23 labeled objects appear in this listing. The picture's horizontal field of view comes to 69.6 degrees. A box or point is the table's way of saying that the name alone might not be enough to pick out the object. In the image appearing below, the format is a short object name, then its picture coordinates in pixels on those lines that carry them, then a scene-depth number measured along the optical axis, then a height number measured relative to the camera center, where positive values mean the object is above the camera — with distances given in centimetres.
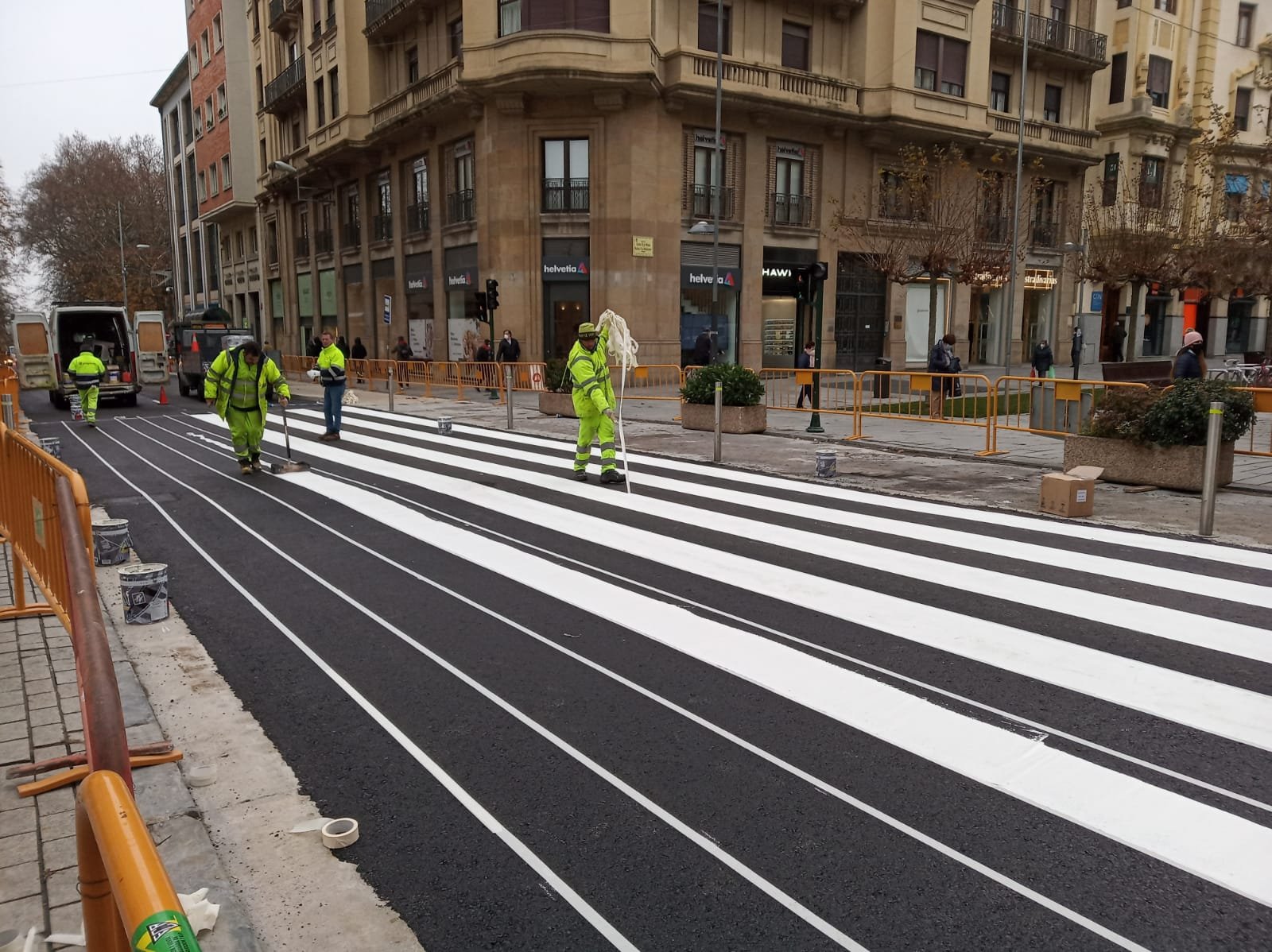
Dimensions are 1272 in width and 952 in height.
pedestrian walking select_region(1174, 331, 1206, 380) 1302 -15
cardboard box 897 -140
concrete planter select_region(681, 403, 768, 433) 1648 -125
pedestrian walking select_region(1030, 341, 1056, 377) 2636 -27
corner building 2859 +691
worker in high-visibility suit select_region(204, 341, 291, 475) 1162 -59
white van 2533 +8
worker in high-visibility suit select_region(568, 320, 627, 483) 1067 -52
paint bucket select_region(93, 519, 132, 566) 723 -153
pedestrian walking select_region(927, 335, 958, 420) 1987 -15
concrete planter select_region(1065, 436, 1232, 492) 1016 -128
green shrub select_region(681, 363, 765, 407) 1636 -64
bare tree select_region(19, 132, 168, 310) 6625 +926
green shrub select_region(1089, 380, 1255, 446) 995 -71
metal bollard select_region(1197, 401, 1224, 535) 802 -104
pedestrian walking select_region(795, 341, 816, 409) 1859 -39
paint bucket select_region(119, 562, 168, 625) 578 -155
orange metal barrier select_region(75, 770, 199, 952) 152 -94
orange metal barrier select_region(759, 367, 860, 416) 1770 -82
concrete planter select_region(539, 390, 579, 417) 1998 -122
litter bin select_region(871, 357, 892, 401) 1661 -68
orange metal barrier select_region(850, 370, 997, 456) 1523 -84
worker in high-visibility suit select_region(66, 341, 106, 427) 1906 -61
